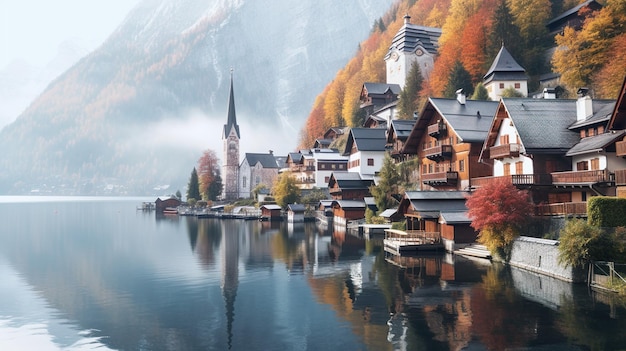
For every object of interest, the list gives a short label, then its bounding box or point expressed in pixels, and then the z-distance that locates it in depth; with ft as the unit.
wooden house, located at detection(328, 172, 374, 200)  261.03
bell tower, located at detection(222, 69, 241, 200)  493.64
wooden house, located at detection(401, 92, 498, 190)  157.89
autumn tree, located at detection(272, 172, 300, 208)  325.83
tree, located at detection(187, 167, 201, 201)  449.89
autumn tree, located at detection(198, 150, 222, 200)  447.42
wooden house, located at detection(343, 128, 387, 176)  269.85
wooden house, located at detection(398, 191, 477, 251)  138.62
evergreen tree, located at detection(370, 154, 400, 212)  210.38
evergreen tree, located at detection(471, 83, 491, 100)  220.55
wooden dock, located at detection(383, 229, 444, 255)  142.20
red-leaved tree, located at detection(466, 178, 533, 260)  114.01
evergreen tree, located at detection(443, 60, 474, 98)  244.83
